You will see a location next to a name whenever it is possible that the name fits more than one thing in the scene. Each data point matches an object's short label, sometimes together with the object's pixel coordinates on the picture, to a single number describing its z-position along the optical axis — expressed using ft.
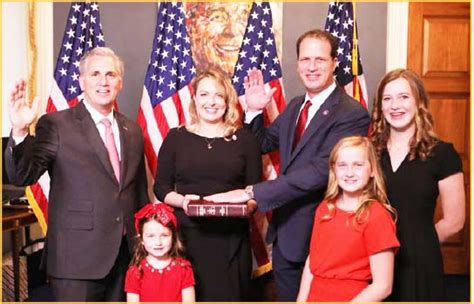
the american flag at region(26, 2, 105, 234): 11.70
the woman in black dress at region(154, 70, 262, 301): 8.93
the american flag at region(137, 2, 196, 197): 12.38
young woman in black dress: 7.64
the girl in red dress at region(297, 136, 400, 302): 6.82
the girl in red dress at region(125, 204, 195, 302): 8.50
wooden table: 12.14
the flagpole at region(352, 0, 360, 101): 11.91
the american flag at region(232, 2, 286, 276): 12.37
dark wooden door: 15.76
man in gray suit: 8.34
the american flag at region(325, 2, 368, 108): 12.16
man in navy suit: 8.55
